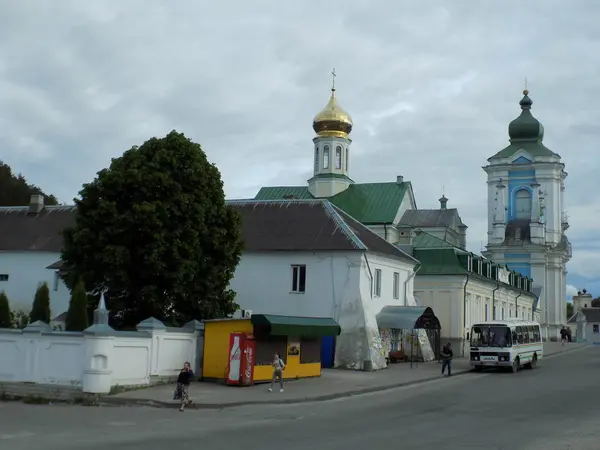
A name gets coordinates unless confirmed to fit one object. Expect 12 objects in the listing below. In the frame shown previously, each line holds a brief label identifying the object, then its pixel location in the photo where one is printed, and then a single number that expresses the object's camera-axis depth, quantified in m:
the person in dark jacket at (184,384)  19.33
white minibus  33.75
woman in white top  23.35
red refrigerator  24.25
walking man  31.19
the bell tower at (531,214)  86.44
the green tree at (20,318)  38.41
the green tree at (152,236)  25.53
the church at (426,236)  45.34
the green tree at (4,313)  28.47
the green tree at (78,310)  25.36
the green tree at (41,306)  31.25
